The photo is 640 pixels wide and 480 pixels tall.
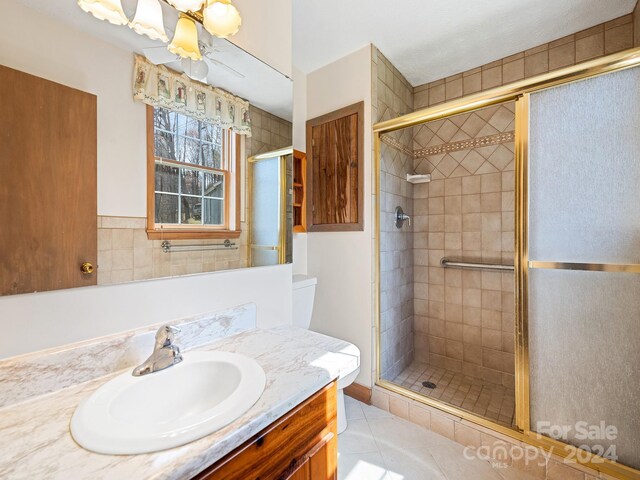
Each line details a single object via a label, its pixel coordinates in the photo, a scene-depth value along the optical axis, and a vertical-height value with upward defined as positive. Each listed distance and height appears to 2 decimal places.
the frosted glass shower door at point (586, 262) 1.12 -0.10
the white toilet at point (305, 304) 1.62 -0.42
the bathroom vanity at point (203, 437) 0.48 -0.38
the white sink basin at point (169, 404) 0.51 -0.37
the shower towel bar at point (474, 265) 2.04 -0.19
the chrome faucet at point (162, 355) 0.76 -0.32
